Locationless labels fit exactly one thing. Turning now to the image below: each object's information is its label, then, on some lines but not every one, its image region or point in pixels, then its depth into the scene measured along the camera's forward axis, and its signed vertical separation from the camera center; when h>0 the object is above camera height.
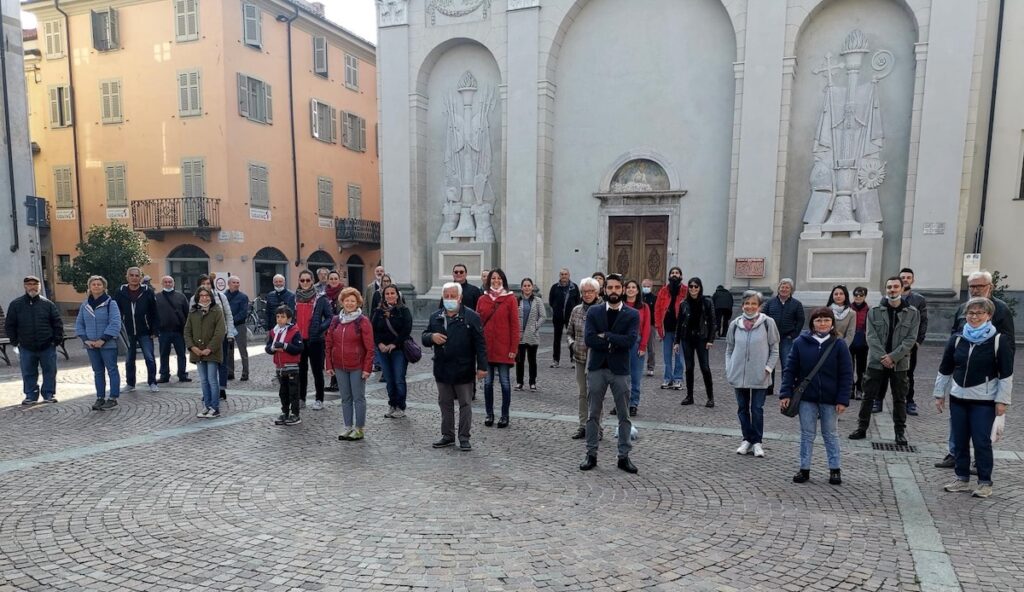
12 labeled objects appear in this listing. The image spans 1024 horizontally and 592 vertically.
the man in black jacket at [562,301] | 10.59 -1.00
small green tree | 18.73 -0.54
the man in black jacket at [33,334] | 8.34 -1.35
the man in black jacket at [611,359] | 5.50 -1.06
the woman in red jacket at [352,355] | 6.55 -1.24
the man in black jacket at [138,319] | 9.39 -1.27
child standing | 7.25 -1.47
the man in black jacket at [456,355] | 6.14 -1.15
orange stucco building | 22.84 +4.51
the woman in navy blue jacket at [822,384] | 5.19 -1.18
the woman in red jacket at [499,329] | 7.19 -1.05
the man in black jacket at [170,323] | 9.64 -1.34
